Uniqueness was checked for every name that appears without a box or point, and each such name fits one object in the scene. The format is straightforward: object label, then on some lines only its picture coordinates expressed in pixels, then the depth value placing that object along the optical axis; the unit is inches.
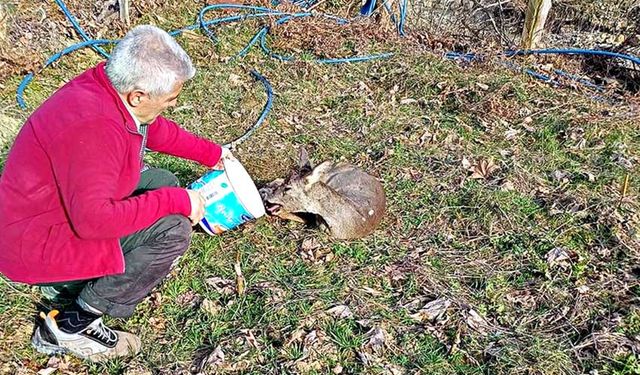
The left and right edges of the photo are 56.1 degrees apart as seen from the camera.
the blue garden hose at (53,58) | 185.9
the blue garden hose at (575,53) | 220.8
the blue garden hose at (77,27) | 214.5
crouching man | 87.9
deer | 146.4
